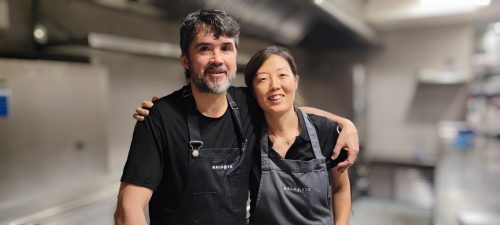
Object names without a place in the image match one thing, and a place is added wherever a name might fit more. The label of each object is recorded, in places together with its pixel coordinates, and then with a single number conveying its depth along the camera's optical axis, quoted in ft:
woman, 3.70
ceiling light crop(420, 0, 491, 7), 10.66
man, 3.31
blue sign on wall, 5.43
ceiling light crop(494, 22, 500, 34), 13.42
